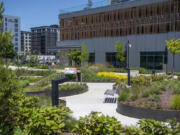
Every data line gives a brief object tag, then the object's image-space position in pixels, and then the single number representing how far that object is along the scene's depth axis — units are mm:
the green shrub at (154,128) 5230
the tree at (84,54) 44062
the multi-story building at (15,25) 127812
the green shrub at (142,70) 34984
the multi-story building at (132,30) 36906
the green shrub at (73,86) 16850
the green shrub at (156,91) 11780
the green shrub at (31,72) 26602
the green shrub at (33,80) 21550
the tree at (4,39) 6004
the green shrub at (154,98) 10626
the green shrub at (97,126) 5133
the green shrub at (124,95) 11322
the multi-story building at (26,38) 161875
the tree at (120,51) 40094
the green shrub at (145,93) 11359
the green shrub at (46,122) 5261
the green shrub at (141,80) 16984
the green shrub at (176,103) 9508
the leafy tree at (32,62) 41375
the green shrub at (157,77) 20281
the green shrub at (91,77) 24172
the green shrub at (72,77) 22191
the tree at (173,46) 26766
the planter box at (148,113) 9367
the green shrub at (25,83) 17992
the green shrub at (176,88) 11539
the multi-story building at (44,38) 141625
